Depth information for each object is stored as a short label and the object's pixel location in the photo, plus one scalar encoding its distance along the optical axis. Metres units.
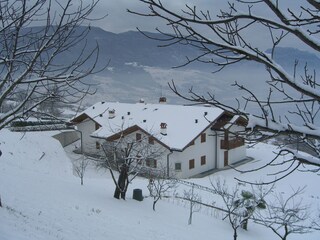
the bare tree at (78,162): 30.75
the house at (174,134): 29.38
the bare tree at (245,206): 17.34
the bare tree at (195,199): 20.00
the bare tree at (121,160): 18.88
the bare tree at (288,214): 15.56
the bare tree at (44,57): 5.73
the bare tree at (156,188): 18.90
